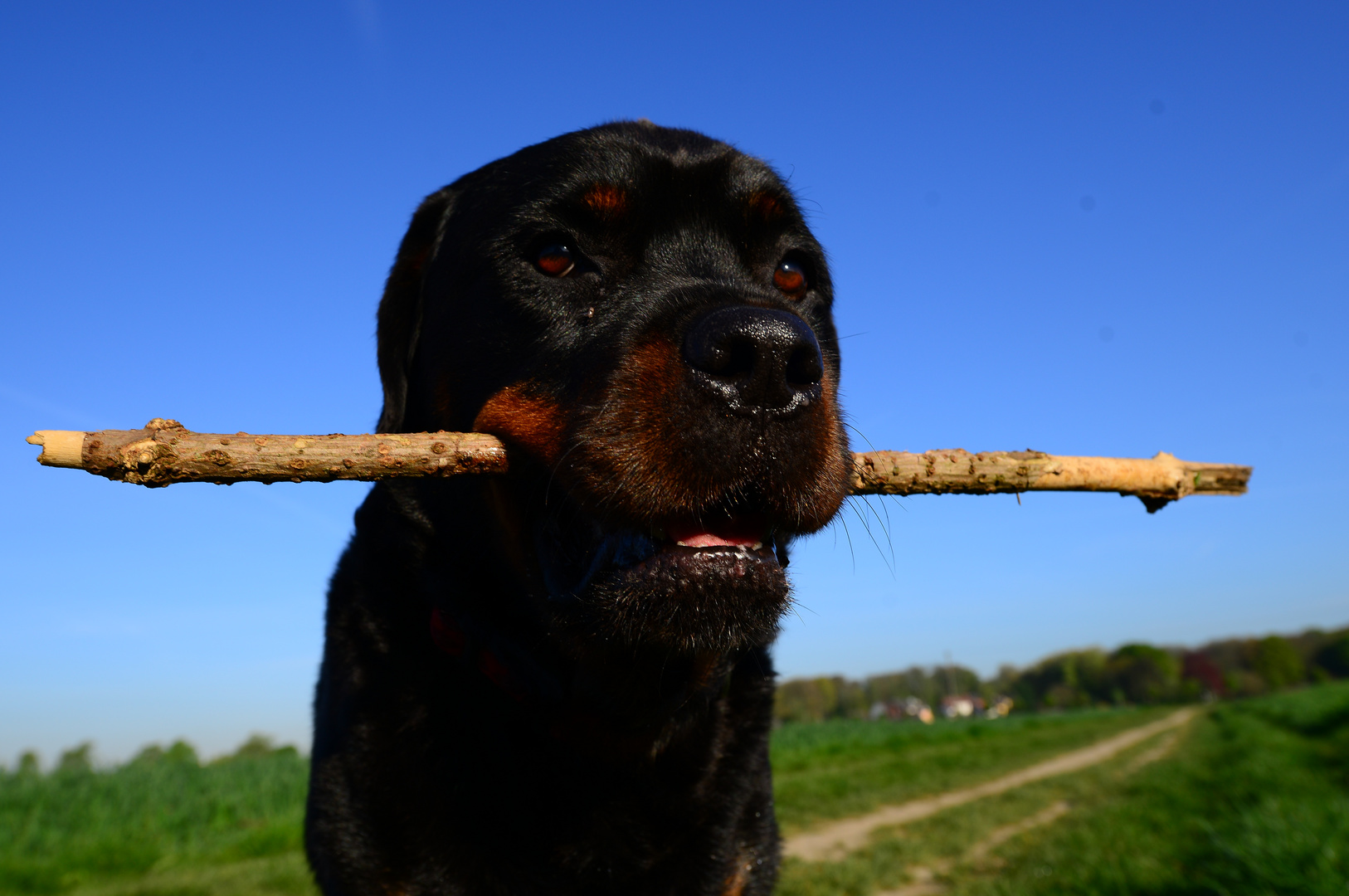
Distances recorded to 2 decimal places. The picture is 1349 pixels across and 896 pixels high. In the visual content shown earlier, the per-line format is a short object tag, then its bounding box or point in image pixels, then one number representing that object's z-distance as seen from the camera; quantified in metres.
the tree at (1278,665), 98.25
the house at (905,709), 66.00
